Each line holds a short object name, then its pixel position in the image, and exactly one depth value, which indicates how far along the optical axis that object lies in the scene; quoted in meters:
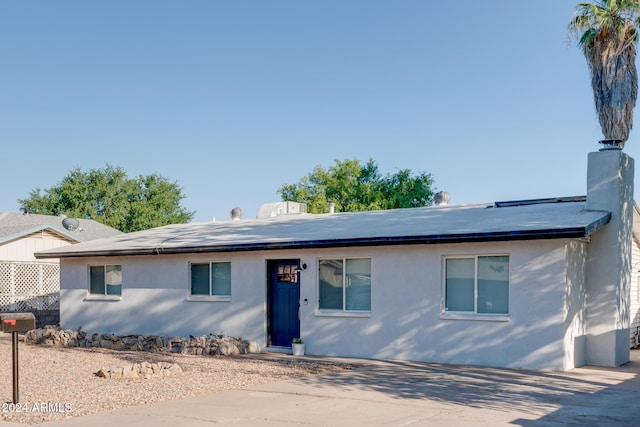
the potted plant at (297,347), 16.66
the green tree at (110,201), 57.38
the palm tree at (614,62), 21.03
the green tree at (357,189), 54.16
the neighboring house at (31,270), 25.22
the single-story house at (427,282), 14.08
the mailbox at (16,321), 9.66
